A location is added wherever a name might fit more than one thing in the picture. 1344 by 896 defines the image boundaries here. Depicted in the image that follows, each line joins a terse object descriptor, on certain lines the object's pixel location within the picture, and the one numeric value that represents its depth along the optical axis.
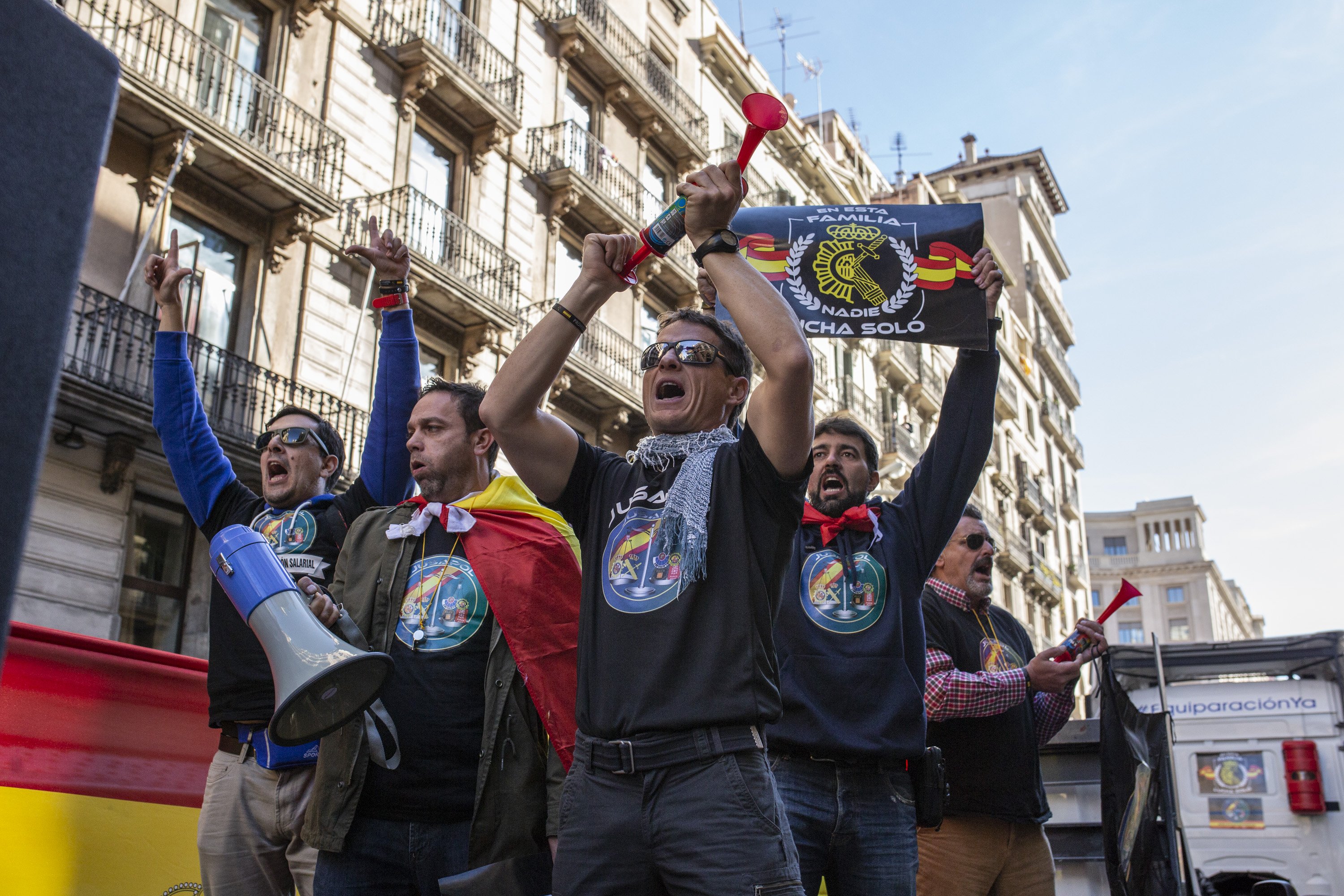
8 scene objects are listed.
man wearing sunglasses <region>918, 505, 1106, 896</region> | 3.98
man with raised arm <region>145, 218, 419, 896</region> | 3.41
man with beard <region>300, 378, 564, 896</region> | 3.10
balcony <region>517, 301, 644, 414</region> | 19.30
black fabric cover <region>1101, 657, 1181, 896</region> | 4.82
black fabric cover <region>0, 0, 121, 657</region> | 0.79
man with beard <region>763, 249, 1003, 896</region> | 3.18
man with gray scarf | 2.24
